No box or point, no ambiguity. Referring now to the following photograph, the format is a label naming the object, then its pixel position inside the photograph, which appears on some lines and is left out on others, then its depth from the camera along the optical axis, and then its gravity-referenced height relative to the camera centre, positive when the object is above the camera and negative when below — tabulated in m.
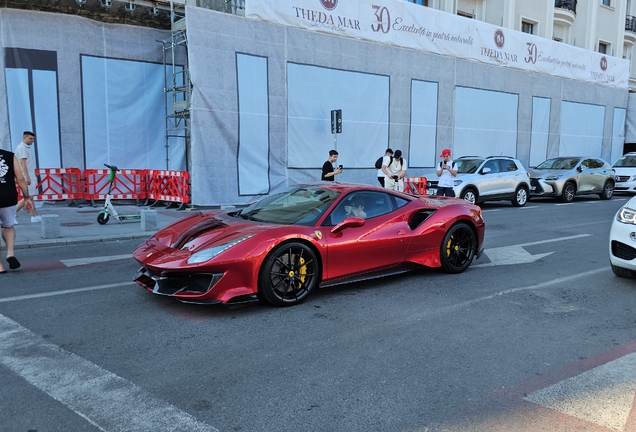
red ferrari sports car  4.76 -1.01
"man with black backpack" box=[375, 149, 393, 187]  12.52 -0.33
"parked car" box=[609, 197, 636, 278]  5.98 -1.04
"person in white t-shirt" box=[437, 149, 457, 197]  11.46 -0.56
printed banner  16.17 +4.55
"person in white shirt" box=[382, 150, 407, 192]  12.41 -0.52
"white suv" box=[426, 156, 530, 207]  14.95 -0.89
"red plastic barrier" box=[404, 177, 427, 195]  16.14 -1.11
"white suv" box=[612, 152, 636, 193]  21.35 -0.89
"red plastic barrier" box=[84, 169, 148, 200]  14.45 -1.09
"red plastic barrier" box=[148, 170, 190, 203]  14.05 -1.08
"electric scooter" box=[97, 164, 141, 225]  10.66 -1.41
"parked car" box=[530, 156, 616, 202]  17.86 -0.95
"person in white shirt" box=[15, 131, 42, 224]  10.15 -0.21
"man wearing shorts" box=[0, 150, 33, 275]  6.58 -0.65
